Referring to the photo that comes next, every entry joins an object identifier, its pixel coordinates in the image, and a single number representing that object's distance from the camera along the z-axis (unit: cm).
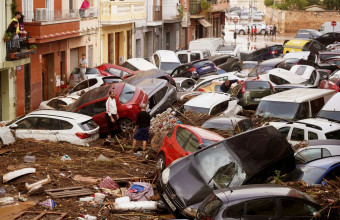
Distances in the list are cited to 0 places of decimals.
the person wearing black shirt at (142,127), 1925
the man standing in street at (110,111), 2098
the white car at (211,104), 2248
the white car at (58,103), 2503
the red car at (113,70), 3200
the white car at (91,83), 2780
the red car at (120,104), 2167
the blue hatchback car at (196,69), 3459
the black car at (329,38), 5650
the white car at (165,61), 3794
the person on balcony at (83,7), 3505
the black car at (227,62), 3856
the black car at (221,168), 1286
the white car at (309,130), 1911
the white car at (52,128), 1936
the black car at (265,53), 4416
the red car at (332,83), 2755
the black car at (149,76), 2654
